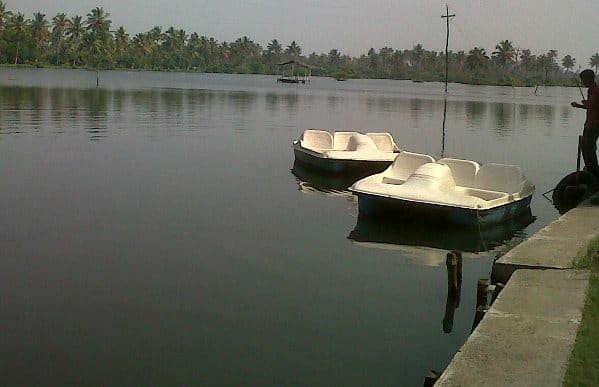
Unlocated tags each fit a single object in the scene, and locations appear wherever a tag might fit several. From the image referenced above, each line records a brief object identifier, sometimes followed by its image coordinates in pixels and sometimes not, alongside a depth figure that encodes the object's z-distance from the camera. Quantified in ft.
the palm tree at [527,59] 611.88
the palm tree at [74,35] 449.48
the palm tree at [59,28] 459.69
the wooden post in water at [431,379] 22.00
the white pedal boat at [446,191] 46.85
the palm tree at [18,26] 392.68
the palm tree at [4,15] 398.66
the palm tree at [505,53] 500.33
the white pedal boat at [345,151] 72.38
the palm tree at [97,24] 449.11
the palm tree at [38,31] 420.77
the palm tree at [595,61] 638.08
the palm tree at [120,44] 509.76
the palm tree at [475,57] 501.97
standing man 51.01
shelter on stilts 356.40
